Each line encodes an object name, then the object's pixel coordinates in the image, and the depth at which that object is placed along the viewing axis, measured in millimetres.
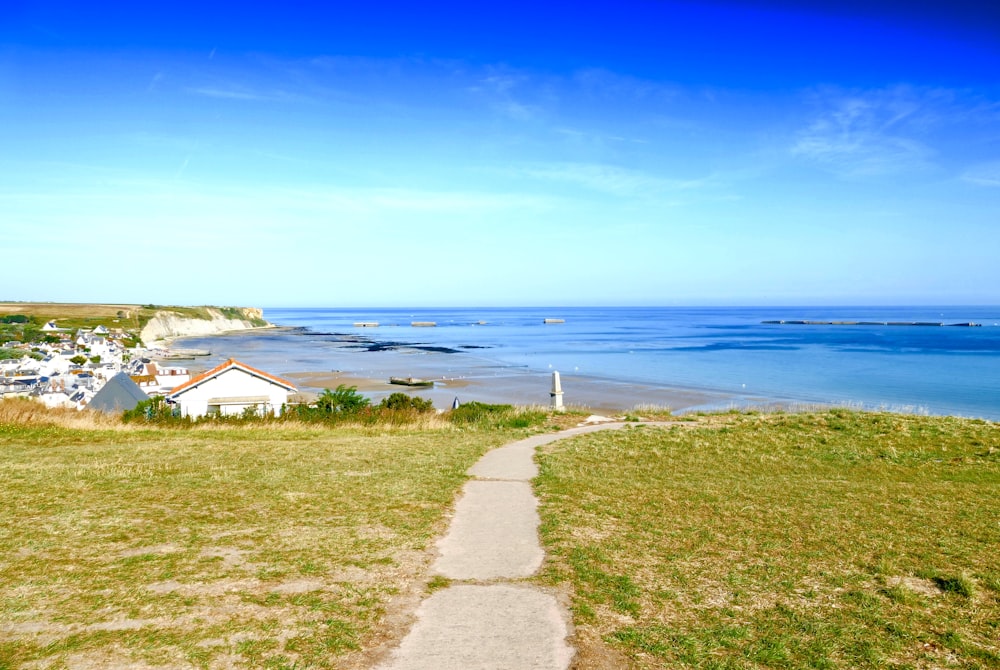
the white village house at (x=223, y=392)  26391
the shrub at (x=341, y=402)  23250
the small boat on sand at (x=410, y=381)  55031
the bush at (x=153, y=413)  21000
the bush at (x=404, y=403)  25686
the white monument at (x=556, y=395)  24664
